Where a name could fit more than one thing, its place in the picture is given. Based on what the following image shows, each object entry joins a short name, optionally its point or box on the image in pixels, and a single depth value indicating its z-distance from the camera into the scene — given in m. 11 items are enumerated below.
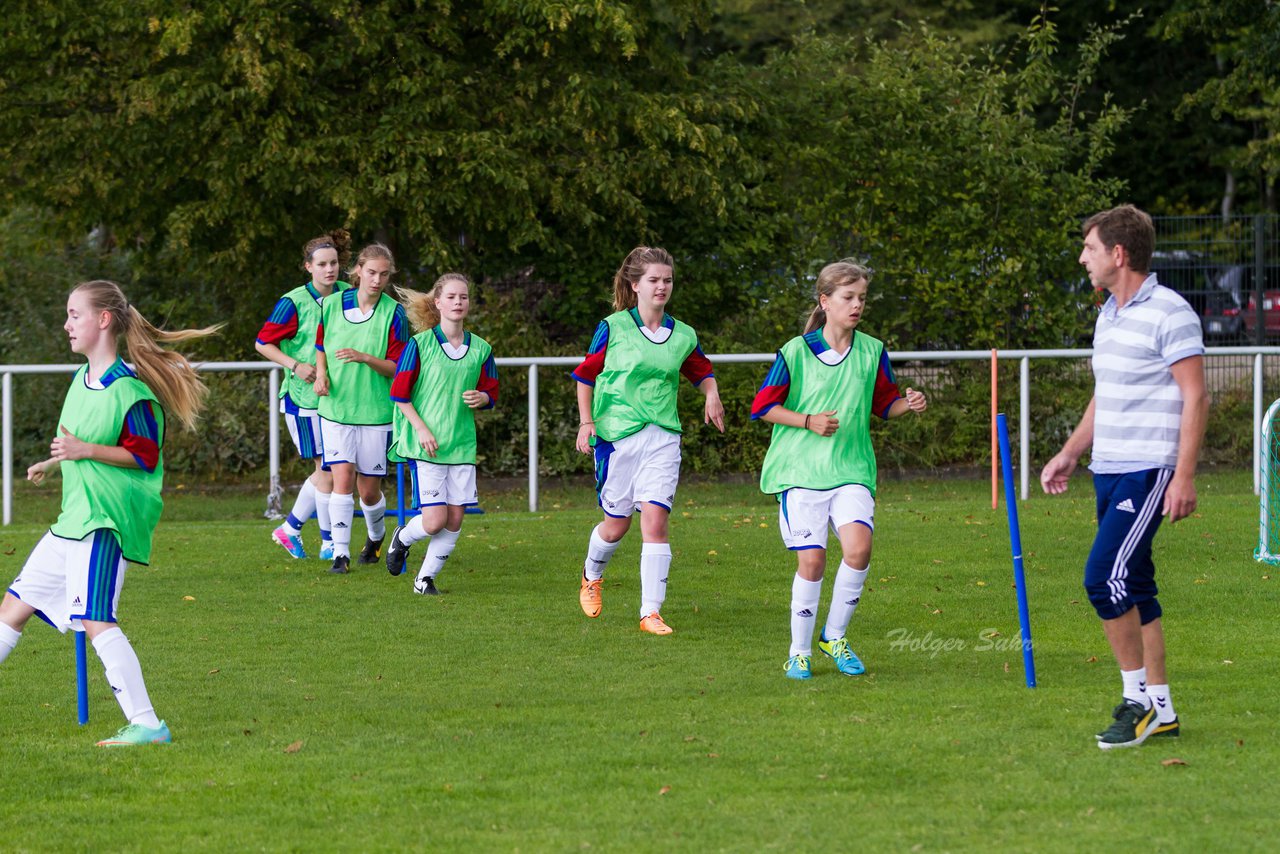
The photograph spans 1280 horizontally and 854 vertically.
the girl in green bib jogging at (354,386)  21.55
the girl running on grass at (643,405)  17.27
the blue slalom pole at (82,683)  12.75
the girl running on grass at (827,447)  14.61
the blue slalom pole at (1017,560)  13.74
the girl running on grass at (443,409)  19.67
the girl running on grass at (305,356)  22.03
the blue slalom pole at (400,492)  24.07
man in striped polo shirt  11.62
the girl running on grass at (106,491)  12.22
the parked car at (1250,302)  44.53
